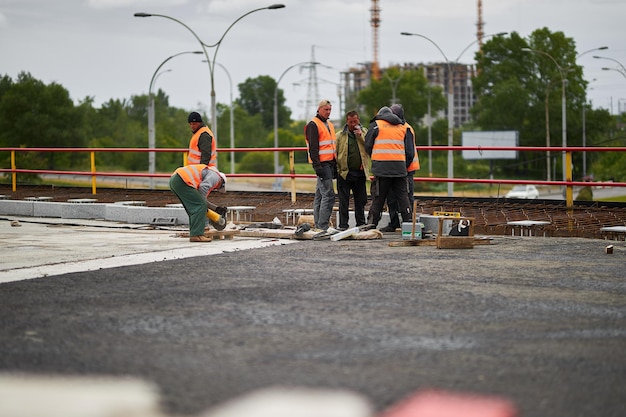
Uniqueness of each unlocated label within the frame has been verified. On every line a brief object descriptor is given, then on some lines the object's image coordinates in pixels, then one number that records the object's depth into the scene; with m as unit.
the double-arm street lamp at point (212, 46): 35.97
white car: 66.44
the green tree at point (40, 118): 90.44
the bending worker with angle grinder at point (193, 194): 13.70
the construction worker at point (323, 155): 14.25
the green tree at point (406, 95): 122.19
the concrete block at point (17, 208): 20.39
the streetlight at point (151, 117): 38.78
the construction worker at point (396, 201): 15.16
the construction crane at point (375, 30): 156.12
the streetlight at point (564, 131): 52.28
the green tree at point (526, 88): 93.88
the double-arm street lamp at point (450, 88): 38.88
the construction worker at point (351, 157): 14.64
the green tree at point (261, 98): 168.75
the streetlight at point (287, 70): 57.54
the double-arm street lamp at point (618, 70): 62.99
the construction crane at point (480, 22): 156.12
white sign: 89.39
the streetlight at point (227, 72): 69.38
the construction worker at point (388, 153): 14.31
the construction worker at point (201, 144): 14.55
